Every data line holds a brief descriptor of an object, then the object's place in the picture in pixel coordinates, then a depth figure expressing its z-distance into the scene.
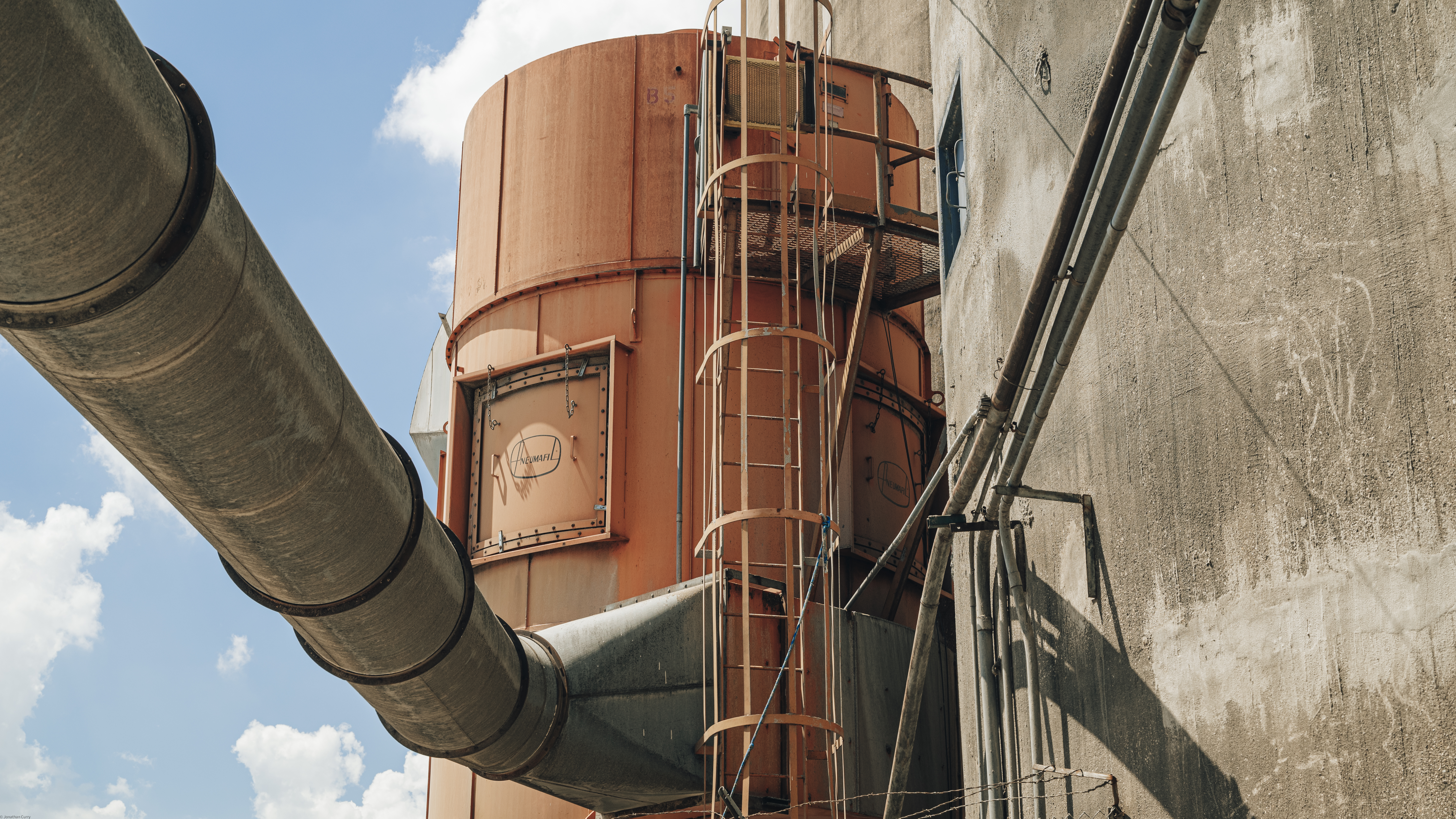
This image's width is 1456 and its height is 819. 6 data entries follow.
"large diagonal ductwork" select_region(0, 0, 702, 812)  4.14
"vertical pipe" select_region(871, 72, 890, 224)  12.23
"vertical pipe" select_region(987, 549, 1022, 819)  7.46
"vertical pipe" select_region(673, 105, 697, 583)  12.51
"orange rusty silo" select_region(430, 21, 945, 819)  12.12
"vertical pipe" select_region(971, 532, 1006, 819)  7.57
